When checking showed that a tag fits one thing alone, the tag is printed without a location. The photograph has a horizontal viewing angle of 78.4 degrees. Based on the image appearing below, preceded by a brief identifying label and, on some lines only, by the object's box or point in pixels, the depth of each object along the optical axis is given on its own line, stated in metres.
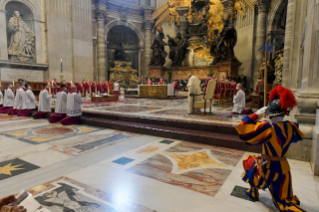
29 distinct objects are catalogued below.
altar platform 3.95
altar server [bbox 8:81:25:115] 7.38
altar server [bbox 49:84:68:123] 6.19
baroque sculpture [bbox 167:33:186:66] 17.62
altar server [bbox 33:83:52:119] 6.75
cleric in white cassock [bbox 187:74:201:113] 6.11
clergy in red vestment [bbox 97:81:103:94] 14.22
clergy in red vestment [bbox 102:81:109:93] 14.77
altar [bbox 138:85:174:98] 13.49
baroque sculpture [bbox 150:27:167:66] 17.84
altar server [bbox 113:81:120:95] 15.48
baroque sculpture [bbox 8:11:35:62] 12.49
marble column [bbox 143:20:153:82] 19.66
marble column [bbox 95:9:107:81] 17.03
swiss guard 1.62
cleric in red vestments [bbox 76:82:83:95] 13.49
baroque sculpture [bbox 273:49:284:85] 10.15
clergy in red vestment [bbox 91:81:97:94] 14.23
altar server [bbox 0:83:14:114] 8.27
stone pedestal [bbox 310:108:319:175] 2.41
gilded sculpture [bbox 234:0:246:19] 14.21
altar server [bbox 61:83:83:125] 5.92
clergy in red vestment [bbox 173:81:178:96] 14.77
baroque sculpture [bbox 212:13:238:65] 13.73
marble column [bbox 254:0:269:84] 12.55
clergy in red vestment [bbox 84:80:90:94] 13.79
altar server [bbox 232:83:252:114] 6.39
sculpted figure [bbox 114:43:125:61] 19.00
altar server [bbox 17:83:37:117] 7.35
